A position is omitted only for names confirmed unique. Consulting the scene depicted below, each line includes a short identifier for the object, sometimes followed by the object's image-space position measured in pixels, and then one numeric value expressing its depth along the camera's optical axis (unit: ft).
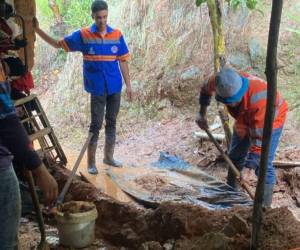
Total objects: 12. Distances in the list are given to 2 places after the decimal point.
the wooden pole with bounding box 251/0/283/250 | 6.43
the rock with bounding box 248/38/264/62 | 25.89
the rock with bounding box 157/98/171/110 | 27.96
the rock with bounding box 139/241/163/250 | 10.44
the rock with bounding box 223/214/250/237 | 9.62
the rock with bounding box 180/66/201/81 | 27.22
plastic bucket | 11.57
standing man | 18.48
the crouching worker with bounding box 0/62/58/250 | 7.12
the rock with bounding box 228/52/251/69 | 25.99
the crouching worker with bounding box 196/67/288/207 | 13.16
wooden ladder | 16.09
